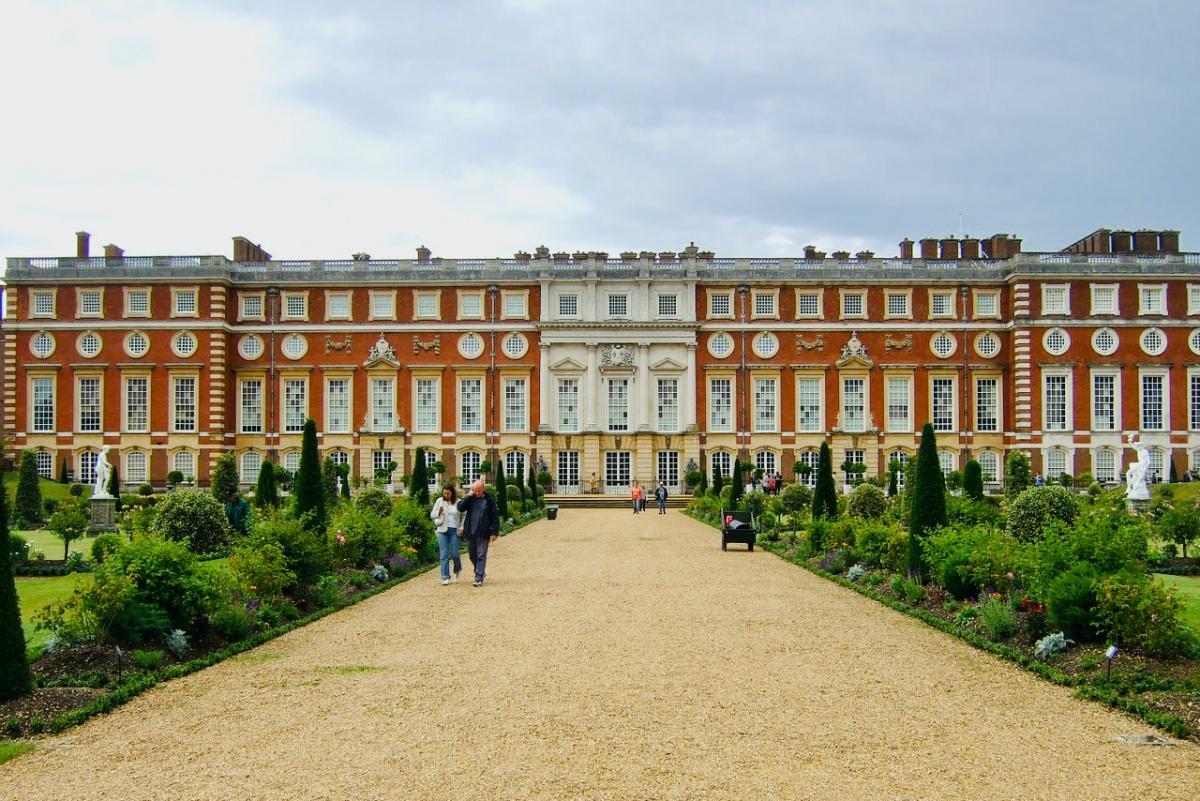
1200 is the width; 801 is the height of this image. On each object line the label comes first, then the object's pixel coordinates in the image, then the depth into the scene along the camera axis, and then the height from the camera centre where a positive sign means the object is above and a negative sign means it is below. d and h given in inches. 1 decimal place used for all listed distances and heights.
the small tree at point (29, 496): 1023.6 -50.1
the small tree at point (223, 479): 1124.5 -38.6
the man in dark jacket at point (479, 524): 585.6 -47.9
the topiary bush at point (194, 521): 651.5 -48.3
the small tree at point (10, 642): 294.0 -55.2
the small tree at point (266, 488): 925.2 -41.3
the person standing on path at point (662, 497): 1360.7 -78.9
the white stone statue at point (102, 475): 948.5 -28.0
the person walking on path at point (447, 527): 601.0 -49.8
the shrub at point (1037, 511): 666.8 -50.6
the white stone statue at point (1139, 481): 1022.4 -49.6
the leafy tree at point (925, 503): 533.6 -36.1
